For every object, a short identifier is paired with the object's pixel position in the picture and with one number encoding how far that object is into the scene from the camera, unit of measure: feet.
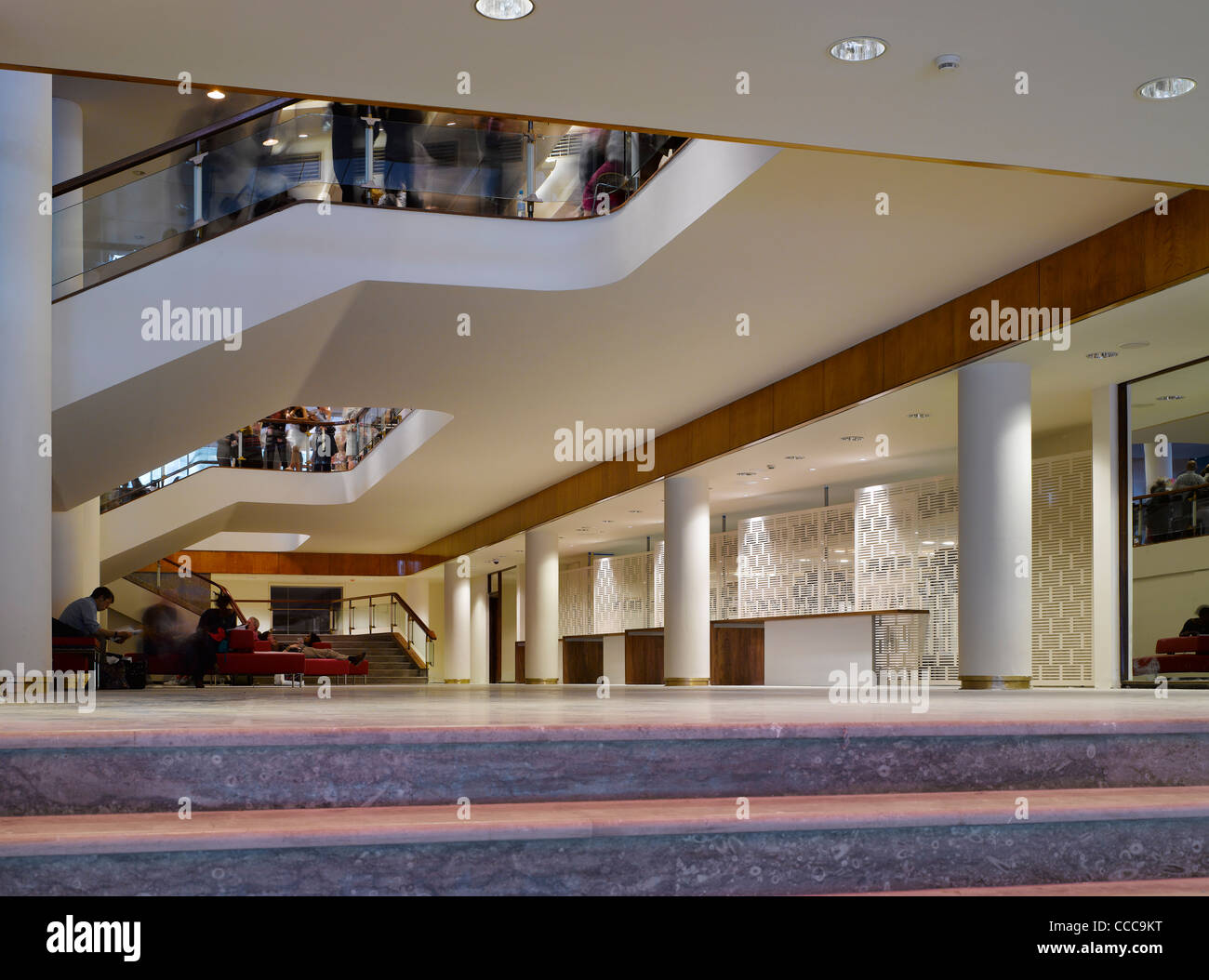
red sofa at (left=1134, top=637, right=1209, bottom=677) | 31.89
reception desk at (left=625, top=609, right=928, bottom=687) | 47.09
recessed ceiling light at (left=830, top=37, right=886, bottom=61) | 17.42
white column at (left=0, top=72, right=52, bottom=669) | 23.08
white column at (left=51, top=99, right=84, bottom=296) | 25.64
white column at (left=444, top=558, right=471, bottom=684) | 81.30
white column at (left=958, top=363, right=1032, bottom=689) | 30.12
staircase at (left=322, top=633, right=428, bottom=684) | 77.30
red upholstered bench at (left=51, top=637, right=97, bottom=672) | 32.45
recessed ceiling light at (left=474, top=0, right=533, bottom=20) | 16.38
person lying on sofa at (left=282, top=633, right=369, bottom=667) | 64.23
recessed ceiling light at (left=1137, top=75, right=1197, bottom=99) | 18.44
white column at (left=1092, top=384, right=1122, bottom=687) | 34.04
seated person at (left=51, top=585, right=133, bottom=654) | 32.58
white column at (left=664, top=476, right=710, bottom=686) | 48.98
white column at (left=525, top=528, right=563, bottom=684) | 65.05
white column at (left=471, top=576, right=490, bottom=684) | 86.28
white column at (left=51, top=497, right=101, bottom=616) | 36.70
